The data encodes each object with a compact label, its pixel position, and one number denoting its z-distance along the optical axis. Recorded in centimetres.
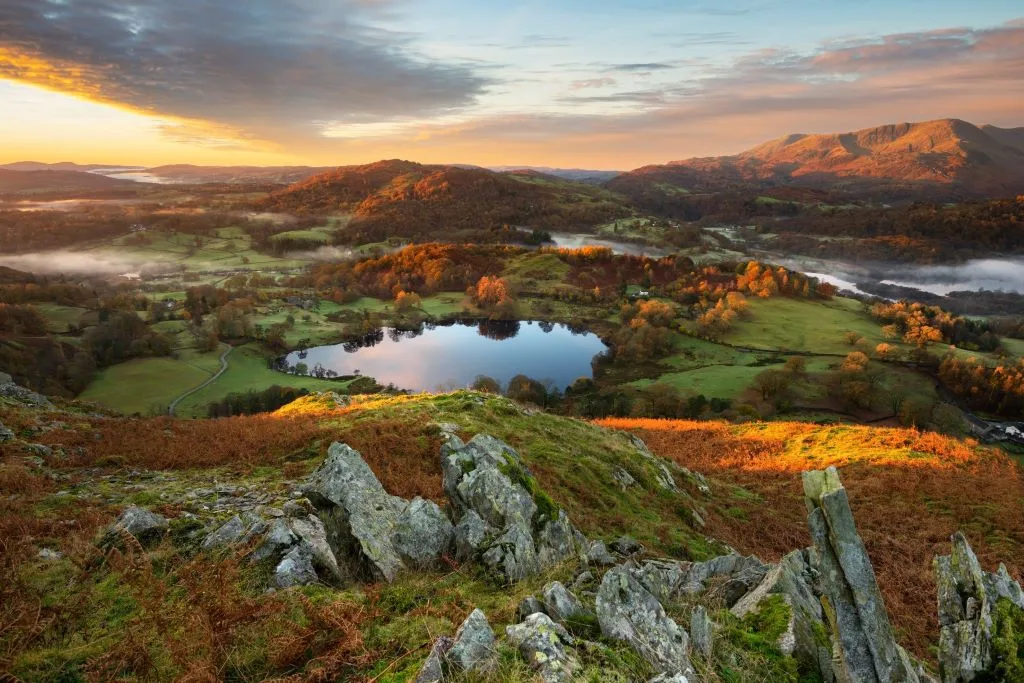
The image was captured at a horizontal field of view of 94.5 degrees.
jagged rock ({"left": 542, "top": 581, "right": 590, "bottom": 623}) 677
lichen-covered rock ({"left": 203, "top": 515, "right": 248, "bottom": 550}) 966
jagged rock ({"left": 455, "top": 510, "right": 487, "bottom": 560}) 991
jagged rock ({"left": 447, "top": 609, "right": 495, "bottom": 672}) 528
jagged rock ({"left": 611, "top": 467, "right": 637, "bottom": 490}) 2092
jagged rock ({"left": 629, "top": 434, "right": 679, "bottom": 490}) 2267
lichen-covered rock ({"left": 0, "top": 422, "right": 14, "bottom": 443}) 1608
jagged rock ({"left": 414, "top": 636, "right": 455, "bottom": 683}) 513
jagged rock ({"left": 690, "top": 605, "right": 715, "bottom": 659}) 664
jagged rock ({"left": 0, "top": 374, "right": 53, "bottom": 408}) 2259
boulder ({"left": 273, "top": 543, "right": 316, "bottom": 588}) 846
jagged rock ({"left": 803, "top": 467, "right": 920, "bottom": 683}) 607
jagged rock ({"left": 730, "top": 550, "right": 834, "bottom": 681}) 700
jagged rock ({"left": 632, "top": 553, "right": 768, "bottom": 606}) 875
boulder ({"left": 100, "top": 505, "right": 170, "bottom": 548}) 937
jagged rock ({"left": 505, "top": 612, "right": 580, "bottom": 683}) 524
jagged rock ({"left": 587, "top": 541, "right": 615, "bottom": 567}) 1009
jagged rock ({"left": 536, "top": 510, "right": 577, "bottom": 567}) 1040
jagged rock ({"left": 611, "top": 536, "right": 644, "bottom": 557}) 1306
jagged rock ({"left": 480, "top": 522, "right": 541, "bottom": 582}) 927
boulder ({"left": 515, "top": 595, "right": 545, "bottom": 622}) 667
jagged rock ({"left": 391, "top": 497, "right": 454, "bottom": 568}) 1002
